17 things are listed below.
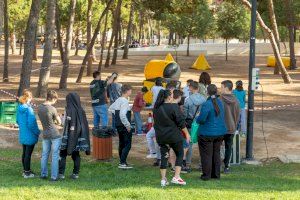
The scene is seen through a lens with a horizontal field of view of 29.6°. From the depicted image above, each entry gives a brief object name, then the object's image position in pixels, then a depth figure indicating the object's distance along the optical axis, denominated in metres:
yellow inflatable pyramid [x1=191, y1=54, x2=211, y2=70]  41.07
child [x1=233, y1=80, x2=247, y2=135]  13.87
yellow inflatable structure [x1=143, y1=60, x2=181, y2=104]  19.02
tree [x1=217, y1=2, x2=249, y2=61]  50.34
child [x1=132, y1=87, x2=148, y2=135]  14.38
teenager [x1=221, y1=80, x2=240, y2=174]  10.12
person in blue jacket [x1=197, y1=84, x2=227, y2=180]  9.29
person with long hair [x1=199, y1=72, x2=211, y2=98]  10.56
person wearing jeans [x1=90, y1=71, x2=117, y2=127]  13.78
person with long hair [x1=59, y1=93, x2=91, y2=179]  8.99
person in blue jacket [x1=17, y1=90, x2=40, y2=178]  9.42
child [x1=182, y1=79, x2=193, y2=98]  12.26
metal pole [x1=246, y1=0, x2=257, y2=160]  11.54
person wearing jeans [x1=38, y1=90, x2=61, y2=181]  8.99
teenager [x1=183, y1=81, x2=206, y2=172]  9.98
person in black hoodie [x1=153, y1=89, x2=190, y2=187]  8.47
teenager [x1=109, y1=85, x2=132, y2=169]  10.30
